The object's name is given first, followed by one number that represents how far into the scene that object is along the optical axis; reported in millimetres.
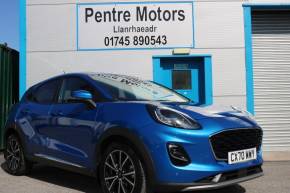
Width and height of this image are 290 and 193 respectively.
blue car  3668
